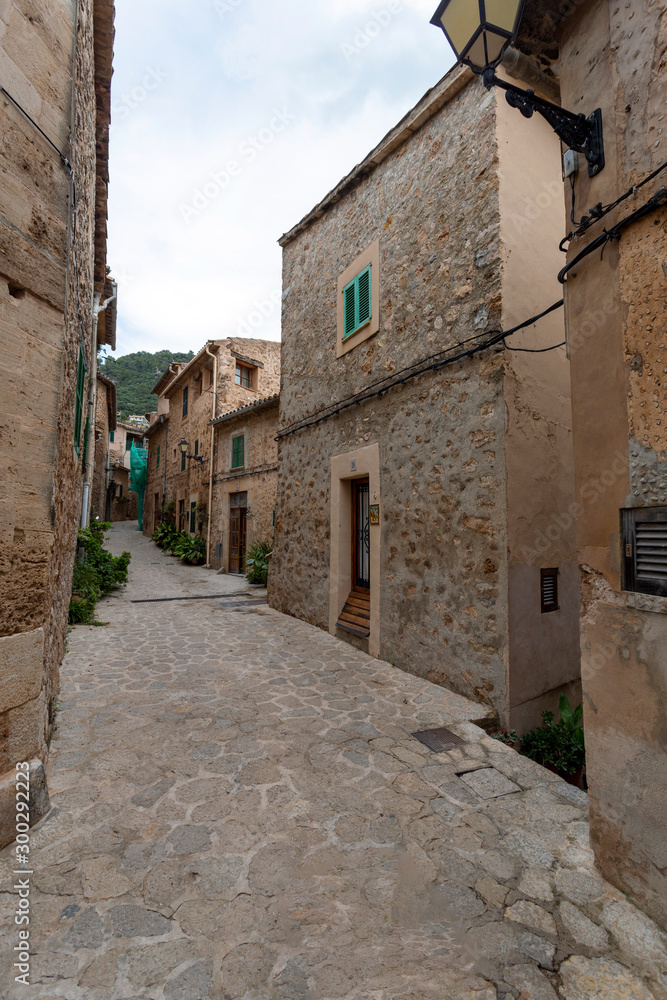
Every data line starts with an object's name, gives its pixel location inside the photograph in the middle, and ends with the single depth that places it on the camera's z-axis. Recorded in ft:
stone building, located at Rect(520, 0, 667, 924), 6.55
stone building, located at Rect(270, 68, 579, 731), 13.33
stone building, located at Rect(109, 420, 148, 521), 98.88
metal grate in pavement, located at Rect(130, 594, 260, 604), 29.57
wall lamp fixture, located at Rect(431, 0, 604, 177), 7.27
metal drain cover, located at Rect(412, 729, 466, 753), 11.37
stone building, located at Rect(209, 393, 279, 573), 41.55
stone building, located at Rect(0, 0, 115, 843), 7.88
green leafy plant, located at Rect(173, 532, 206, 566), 49.32
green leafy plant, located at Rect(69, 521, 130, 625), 23.79
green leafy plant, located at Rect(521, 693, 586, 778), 12.10
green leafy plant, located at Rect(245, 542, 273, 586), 37.45
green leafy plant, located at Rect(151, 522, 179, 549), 58.75
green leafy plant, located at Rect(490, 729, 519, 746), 12.26
